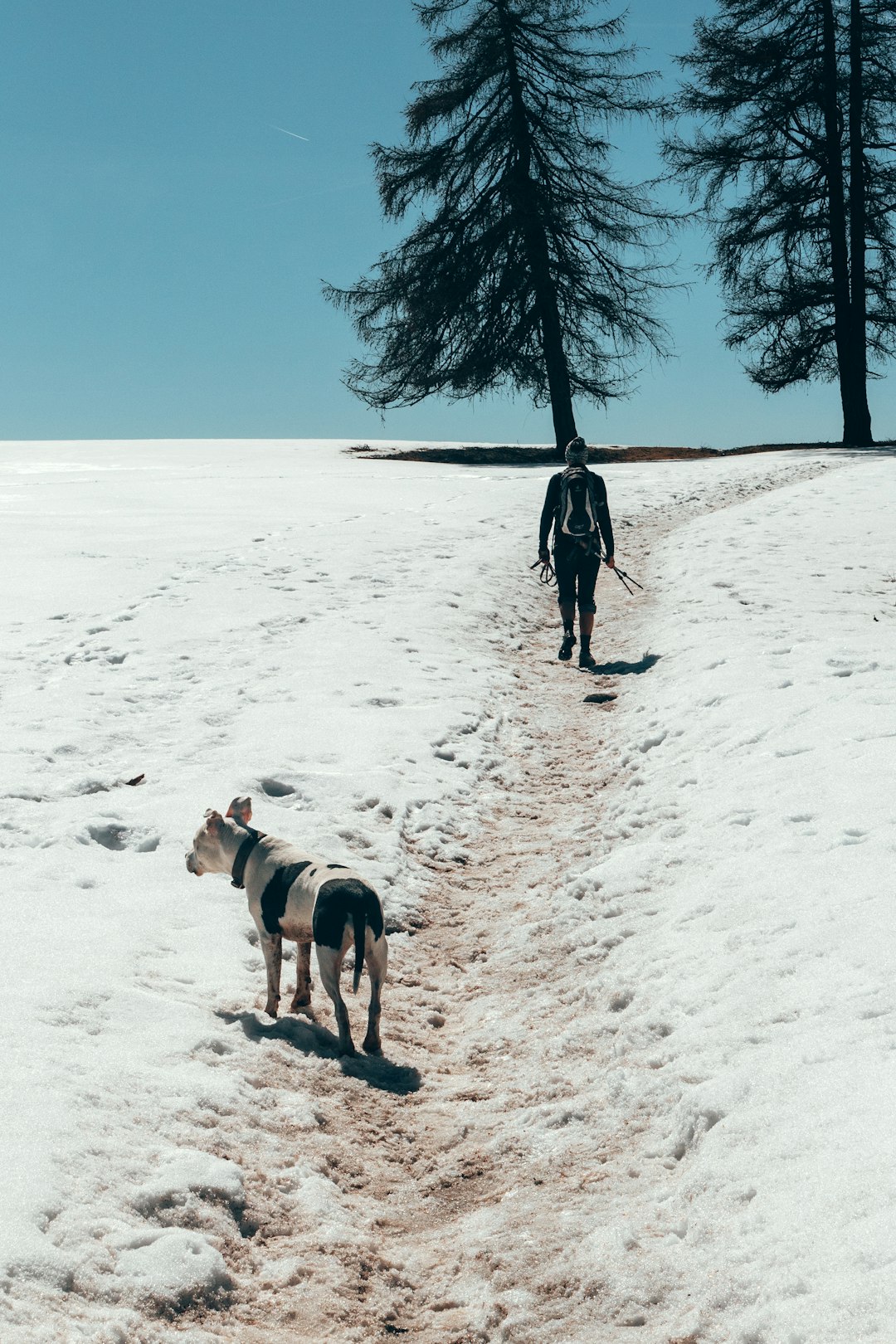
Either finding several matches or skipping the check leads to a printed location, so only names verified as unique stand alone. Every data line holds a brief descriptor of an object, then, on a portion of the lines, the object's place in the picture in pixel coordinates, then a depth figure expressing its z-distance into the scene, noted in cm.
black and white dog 457
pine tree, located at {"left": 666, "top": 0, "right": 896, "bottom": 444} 2852
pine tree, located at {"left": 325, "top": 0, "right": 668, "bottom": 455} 2880
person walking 1092
